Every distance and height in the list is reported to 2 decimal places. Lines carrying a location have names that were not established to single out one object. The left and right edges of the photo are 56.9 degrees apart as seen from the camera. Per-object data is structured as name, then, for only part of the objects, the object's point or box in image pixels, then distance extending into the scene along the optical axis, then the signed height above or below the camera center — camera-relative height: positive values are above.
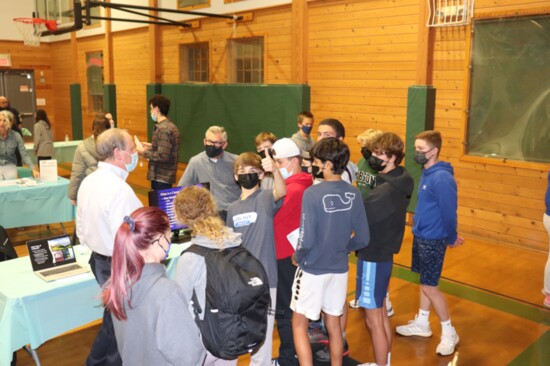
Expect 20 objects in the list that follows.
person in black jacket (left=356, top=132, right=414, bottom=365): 3.34 -0.90
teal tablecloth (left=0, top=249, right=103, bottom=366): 3.02 -1.25
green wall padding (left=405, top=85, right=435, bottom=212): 6.95 -0.12
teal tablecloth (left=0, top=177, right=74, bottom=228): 6.14 -1.23
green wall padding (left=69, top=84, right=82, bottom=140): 15.51 -0.04
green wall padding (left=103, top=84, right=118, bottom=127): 13.94 +0.22
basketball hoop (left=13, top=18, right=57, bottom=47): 11.46 +1.89
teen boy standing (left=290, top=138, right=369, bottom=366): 3.03 -0.79
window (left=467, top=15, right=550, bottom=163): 6.12 +0.24
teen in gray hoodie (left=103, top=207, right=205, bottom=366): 1.82 -0.71
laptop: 3.41 -1.04
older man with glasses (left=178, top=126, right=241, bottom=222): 4.48 -0.56
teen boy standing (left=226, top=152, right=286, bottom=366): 3.13 -0.65
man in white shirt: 2.95 -0.54
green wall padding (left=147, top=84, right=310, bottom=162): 8.88 -0.06
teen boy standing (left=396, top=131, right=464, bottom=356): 3.68 -0.84
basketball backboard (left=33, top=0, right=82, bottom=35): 14.16 +2.72
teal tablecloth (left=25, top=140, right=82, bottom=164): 9.79 -0.85
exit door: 15.44 +0.44
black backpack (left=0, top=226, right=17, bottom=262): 4.00 -1.13
